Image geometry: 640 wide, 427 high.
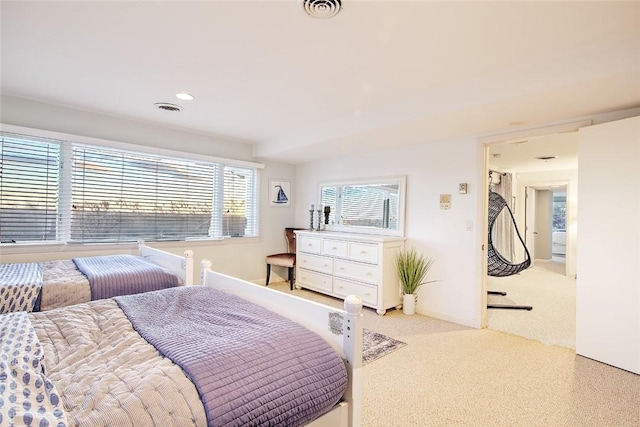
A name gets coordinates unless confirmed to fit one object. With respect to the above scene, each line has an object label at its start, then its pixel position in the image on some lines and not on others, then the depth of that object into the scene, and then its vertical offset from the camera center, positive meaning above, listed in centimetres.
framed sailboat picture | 516 +41
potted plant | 371 -64
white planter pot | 374 -98
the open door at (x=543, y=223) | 803 +6
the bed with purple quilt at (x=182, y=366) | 85 -51
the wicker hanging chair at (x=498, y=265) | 411 -54
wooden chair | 478 -63
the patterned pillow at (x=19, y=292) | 200 -54
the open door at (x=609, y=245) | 237 -14
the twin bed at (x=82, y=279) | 208 -51
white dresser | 372 -61
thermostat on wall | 357 +24
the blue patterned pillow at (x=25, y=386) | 74 -47
